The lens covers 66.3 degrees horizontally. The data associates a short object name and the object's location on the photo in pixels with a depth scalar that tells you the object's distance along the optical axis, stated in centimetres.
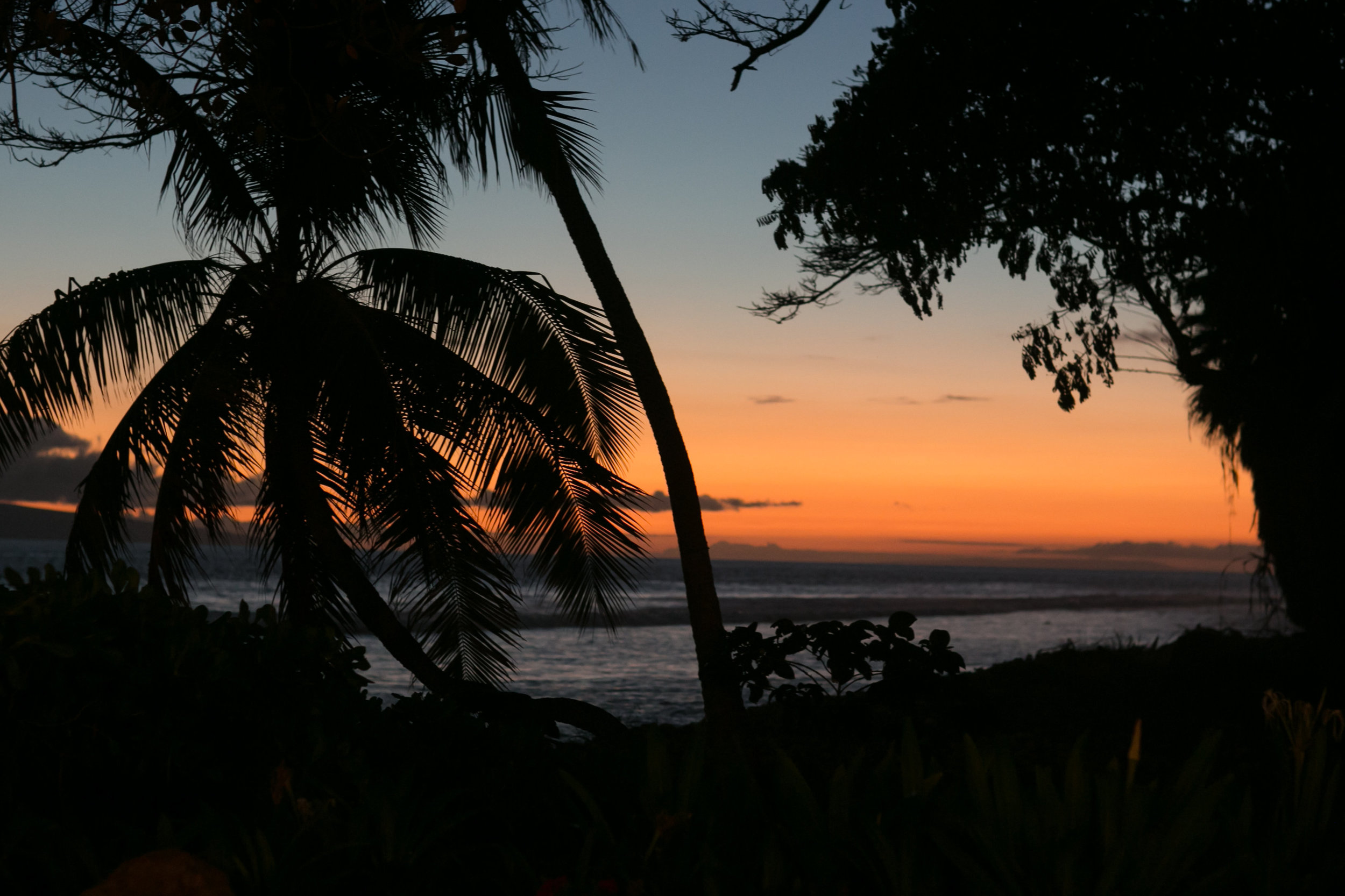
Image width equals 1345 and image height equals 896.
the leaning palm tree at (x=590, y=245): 679
